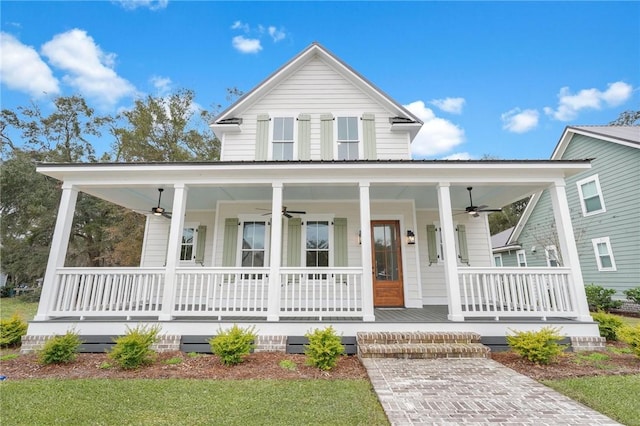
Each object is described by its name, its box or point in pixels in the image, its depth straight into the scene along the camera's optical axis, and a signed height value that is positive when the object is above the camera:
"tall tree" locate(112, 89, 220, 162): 17.03 +9.08
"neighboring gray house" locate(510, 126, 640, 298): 10.04 +2.82
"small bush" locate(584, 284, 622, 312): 10.34 -0.65
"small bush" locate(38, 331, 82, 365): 4.48 -1.09
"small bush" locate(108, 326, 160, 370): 4.30 -1.06
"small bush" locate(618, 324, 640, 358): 4.52 -0.91
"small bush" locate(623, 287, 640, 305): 9.28 -0.47
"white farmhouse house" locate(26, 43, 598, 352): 5.35 +1.57
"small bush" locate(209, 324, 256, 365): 4.46 -1.02
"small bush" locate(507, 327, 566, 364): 4.34 -1.01
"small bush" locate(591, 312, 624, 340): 5.54 -0.86
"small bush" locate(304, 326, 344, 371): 4.27 -1.04
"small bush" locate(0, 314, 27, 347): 5.50 -0.97
